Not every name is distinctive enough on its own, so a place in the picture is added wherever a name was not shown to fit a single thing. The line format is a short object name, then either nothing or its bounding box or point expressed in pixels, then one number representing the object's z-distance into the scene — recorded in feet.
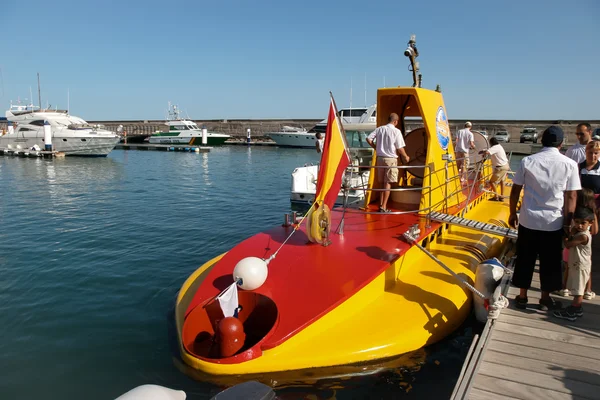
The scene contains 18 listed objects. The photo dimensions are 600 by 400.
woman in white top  40.45
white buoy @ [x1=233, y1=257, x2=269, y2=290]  18.76
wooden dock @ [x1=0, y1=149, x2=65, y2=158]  133.37
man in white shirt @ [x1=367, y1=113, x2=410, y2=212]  28.91
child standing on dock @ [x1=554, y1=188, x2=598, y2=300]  17.52
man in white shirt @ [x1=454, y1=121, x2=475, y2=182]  42.16
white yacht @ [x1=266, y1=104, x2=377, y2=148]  123.13
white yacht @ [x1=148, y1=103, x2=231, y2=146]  200.34
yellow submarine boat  16.98
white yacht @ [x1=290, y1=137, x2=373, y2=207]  60.23
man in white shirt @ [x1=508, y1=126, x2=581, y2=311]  16.88
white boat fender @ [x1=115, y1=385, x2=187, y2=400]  11.43
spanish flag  21.38
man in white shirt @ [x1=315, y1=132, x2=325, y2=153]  47.32
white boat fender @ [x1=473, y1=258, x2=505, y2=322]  20.57
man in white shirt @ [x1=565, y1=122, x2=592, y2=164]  24.14
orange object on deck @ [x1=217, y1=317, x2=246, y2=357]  16.75
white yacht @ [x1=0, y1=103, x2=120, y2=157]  138.92
